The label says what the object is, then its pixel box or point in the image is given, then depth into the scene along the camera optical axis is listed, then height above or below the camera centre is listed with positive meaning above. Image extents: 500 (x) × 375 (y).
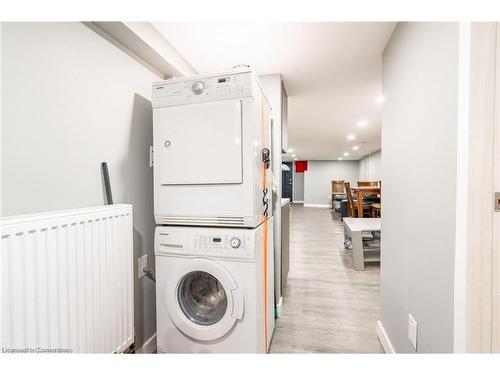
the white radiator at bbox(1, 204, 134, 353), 0.75 -0.40
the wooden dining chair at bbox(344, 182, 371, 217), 5.18 -0.49
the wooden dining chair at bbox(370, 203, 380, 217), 4.44 -0.58
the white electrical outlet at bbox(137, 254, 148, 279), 1.54 -0.59
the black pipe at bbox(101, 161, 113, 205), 1.25 +0.01
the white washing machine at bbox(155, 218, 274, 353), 1.27 -0.66
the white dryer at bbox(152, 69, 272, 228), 1.26 +0.20
